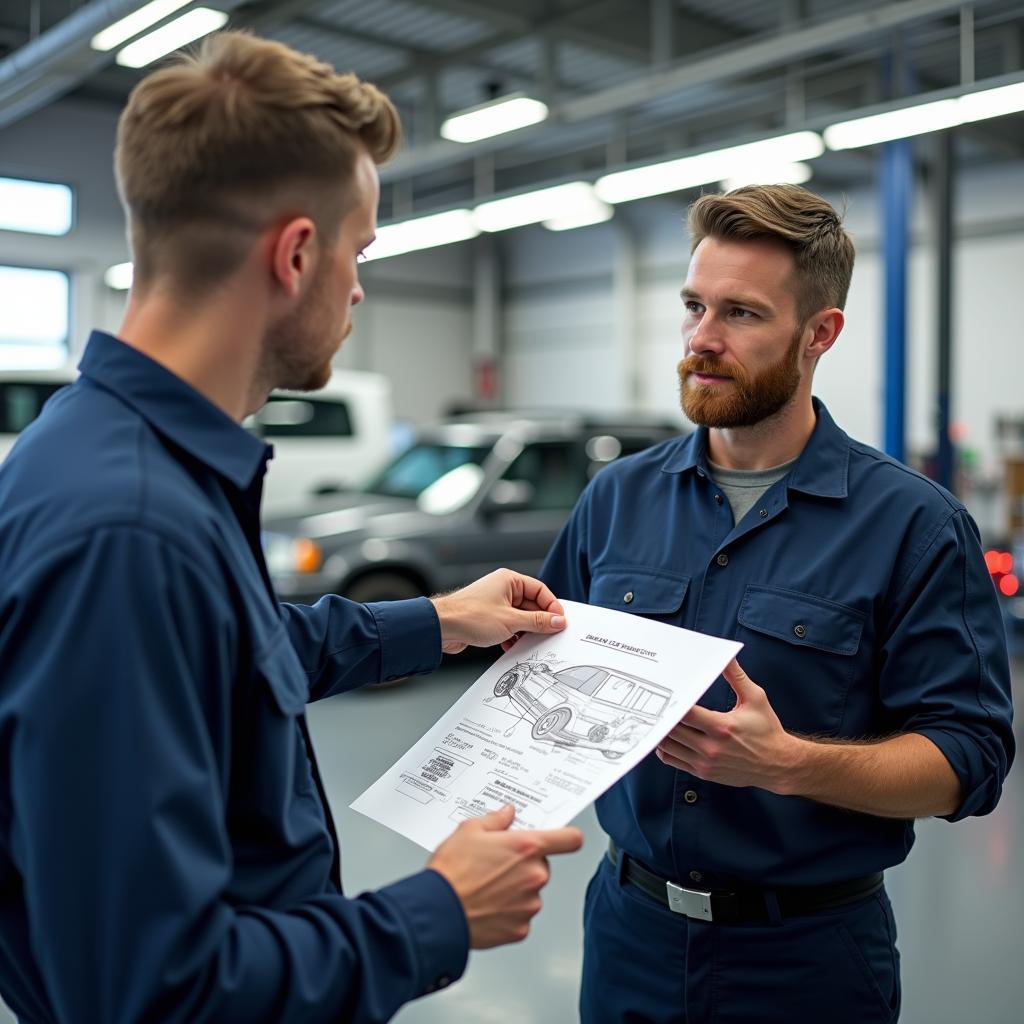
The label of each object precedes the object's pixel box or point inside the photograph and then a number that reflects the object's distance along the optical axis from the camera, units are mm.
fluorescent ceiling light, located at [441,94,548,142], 8047
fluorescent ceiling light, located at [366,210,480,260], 9914
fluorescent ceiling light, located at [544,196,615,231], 12237
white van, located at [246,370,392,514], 9391
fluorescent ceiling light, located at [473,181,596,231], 8820
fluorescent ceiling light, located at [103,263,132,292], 11734
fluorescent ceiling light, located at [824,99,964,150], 5961
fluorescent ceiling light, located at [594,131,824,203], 7109
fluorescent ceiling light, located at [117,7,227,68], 5626
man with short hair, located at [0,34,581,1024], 833
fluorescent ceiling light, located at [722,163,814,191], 8156
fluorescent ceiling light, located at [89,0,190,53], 5434
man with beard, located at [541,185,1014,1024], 1515
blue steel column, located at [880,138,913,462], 7273
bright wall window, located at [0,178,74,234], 12052
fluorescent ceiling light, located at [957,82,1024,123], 5547
